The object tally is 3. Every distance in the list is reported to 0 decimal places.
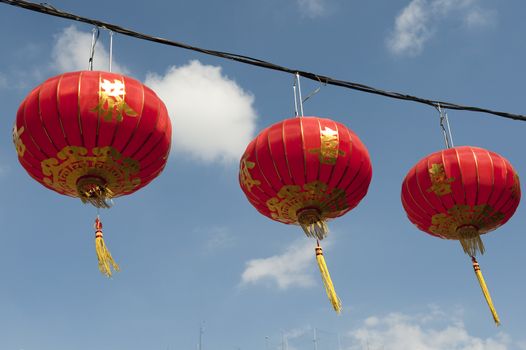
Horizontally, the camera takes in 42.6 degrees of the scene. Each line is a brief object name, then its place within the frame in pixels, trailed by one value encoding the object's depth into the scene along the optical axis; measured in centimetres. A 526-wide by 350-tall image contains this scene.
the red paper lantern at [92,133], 598
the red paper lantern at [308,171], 676
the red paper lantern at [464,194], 777
